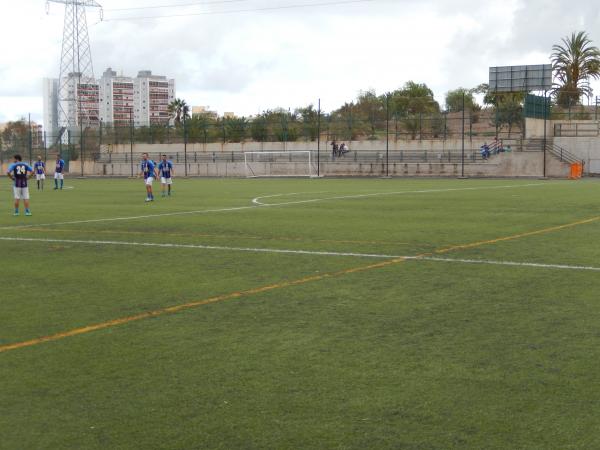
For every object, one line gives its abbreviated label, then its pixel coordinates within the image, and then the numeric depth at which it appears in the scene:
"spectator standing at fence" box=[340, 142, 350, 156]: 65.88
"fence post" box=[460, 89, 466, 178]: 54.07
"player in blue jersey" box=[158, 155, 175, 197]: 30.48
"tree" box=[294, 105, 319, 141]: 73.75
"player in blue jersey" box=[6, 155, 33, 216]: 21.64
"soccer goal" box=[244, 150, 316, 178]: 64.00
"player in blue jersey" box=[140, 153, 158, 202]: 27.30
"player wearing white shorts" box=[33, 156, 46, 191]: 39.37
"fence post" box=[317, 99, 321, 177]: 60.31
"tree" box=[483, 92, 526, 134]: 65.94
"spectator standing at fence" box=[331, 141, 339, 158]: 65.81
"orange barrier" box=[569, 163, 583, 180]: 50.99
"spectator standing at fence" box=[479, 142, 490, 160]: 57.78
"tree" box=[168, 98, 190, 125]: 109.69
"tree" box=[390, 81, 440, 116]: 85.75
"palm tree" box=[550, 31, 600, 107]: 77.56
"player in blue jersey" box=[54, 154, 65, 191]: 40.78
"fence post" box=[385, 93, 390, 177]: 58.36
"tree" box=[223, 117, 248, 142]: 76.50
